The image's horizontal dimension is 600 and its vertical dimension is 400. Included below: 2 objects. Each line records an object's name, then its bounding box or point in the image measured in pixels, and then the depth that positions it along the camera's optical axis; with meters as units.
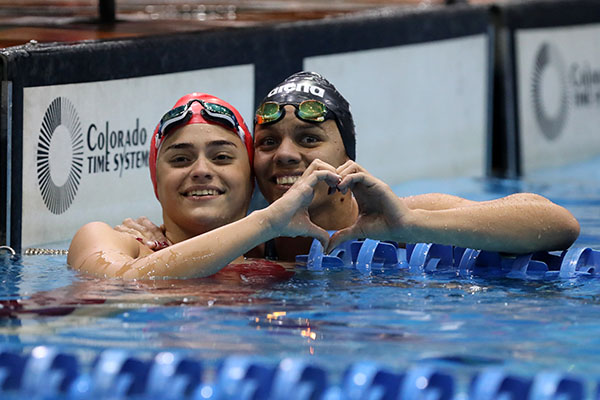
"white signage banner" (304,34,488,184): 13.62
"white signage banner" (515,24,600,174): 16.48
